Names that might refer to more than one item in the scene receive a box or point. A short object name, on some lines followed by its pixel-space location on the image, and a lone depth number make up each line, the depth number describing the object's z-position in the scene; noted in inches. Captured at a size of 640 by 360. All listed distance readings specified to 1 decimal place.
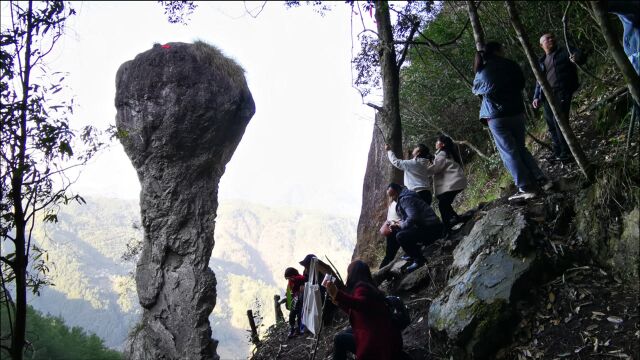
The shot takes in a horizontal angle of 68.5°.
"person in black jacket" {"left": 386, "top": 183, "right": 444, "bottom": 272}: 253.9
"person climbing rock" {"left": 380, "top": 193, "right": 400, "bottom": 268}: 279.7
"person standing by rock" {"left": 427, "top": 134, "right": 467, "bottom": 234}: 286.7
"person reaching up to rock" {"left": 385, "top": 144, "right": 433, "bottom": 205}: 288.7
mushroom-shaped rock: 474.3
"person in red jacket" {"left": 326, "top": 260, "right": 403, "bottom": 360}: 169.3
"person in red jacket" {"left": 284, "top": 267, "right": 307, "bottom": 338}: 311.1
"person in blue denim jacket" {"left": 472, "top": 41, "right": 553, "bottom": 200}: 228.2
